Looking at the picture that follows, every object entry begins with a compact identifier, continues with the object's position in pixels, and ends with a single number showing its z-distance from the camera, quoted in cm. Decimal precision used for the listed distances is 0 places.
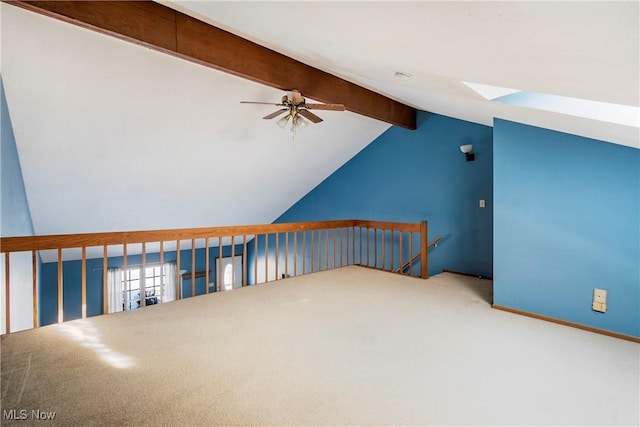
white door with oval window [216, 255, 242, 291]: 1005
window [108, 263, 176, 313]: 816
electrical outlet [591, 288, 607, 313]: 273
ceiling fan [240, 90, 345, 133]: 376
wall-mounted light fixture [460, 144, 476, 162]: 488
